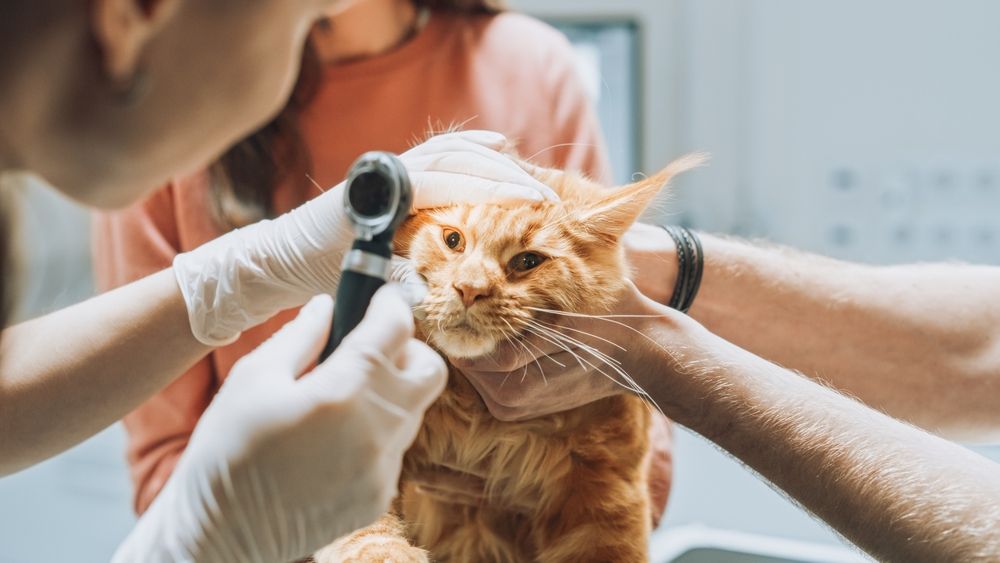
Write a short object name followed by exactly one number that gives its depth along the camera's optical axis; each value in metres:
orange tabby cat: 0.93
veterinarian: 0.55
